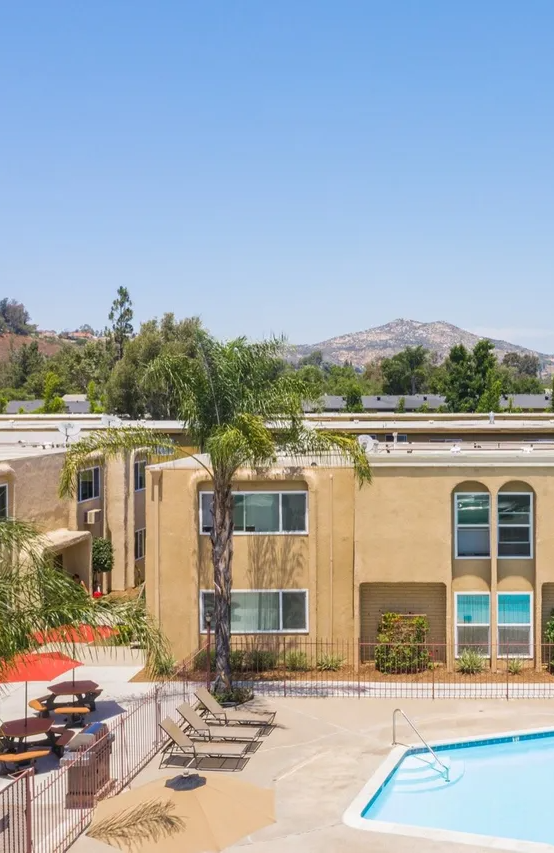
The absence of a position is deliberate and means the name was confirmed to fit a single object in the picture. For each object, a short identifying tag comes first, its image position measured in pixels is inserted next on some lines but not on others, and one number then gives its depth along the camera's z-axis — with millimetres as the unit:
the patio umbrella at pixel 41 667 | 18875
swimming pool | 15664
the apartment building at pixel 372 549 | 23969
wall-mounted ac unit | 33750
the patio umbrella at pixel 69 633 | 14388
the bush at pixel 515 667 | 23484
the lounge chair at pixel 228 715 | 19492
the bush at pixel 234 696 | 21188
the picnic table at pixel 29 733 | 17625
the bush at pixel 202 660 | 23859
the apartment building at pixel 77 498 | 28688
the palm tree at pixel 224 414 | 21344
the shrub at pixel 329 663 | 23750
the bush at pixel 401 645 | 23516
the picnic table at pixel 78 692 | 20109
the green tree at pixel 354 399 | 88919
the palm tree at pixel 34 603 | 14117
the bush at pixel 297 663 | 23828
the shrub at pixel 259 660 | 23906
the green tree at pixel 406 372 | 129250
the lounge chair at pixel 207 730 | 18359
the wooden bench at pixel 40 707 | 19672
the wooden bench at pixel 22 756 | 16969
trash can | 15391
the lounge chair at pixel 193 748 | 17323
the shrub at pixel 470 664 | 23562
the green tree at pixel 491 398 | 75375
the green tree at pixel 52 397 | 73619
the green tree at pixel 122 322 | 92625
